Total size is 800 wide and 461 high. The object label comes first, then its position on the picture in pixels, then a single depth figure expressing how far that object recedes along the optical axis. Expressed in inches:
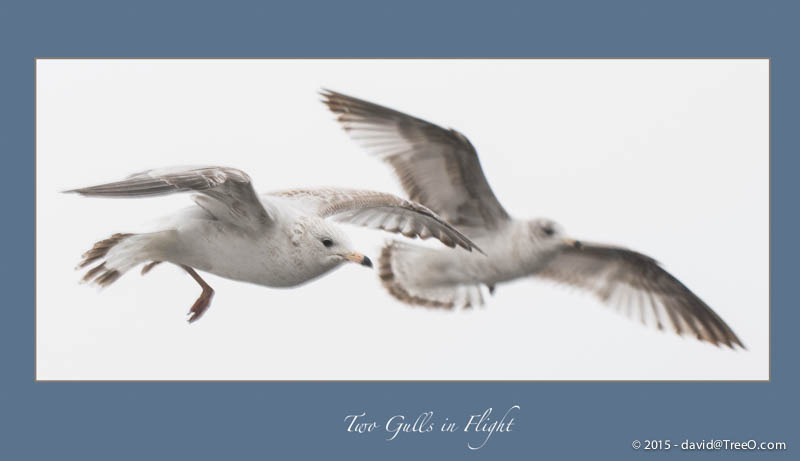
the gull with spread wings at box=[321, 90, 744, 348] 571.2
